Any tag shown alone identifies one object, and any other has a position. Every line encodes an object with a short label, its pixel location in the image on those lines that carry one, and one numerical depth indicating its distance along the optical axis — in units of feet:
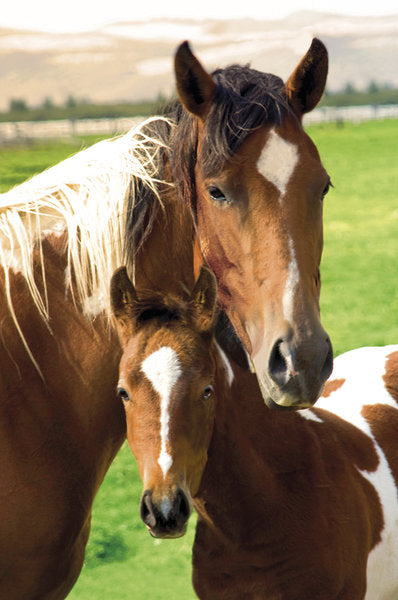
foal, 15.06
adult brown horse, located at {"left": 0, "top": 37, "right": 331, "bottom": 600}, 15.26
